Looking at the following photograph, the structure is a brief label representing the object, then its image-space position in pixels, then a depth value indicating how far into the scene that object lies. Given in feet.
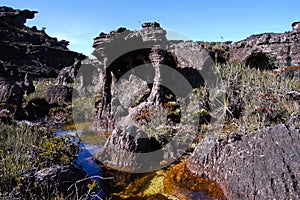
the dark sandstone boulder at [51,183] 11.07
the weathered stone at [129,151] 17.28
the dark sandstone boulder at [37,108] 35.06
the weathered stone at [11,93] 30.82
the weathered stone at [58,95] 39.63
